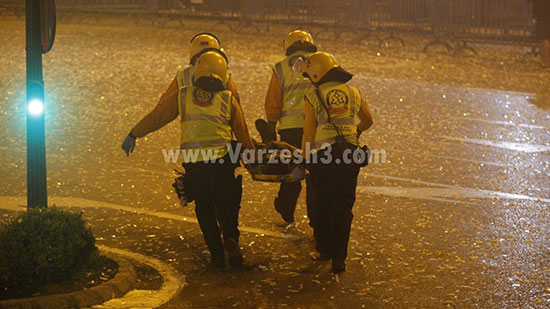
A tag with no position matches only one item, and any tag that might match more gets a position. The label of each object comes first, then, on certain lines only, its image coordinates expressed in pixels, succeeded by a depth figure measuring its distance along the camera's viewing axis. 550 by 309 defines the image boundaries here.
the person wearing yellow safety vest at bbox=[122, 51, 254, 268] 15.72
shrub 13.78
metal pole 14.72
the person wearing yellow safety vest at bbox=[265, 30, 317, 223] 17.70
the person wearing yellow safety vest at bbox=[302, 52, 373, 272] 15.70
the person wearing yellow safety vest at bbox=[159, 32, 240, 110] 17.17
